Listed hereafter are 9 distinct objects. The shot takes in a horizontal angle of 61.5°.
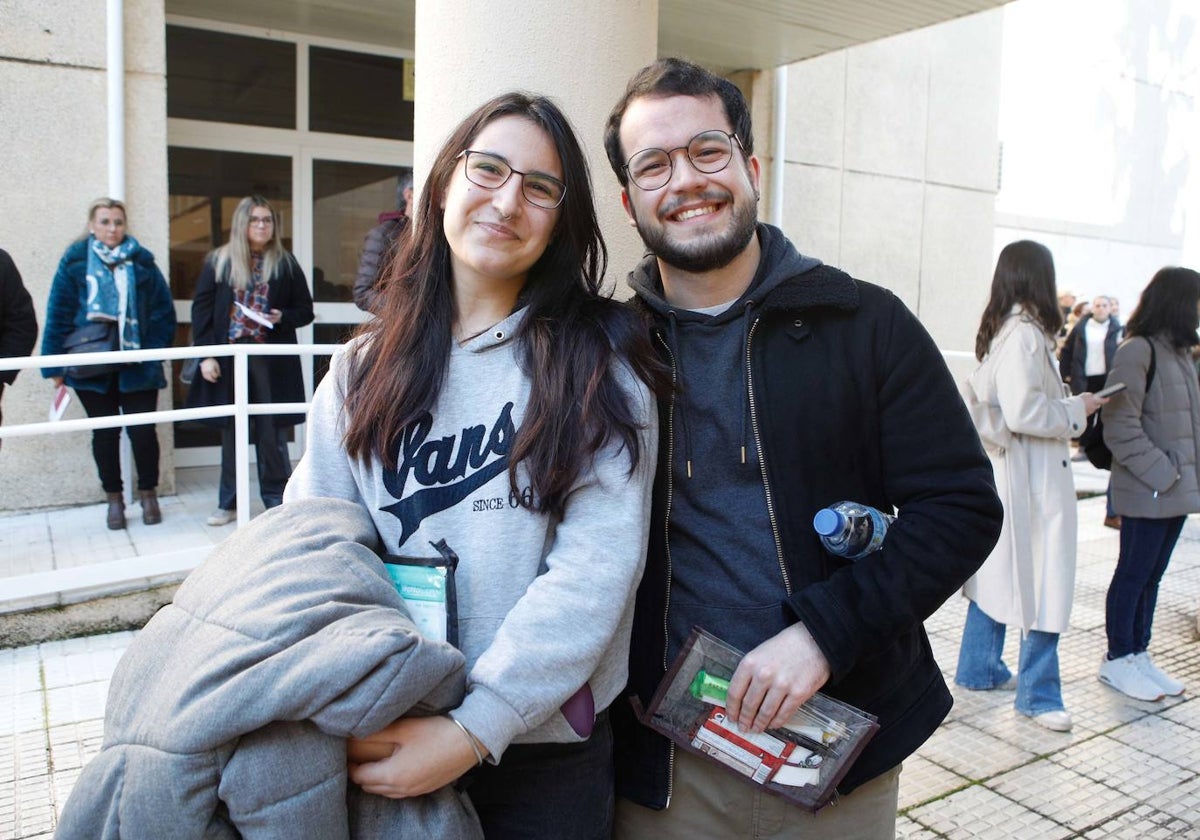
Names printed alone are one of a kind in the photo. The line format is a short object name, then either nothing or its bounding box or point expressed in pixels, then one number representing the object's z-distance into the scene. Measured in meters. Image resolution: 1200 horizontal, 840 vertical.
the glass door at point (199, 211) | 7.67
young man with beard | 1.71
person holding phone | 4.28
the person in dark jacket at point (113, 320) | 5.77
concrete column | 2.79
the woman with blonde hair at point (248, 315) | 6.25
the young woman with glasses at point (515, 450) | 1.54
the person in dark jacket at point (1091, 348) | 11.12
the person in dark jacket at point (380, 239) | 5.86
